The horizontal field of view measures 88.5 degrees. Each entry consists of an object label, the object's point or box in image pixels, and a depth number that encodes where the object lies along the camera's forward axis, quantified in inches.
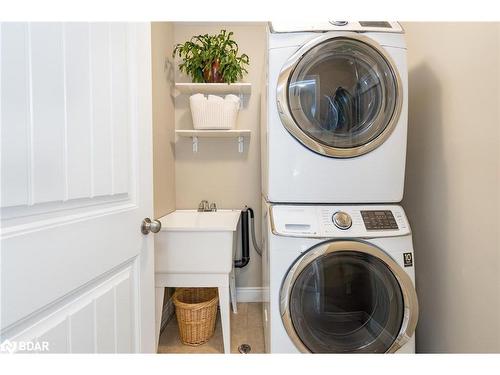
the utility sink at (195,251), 57.6
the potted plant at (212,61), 73.0
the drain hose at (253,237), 84.6
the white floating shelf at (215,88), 74.6
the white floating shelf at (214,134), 75.7
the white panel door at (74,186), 20.4
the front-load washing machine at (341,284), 42.9
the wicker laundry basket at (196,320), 62.0
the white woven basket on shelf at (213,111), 72.7
